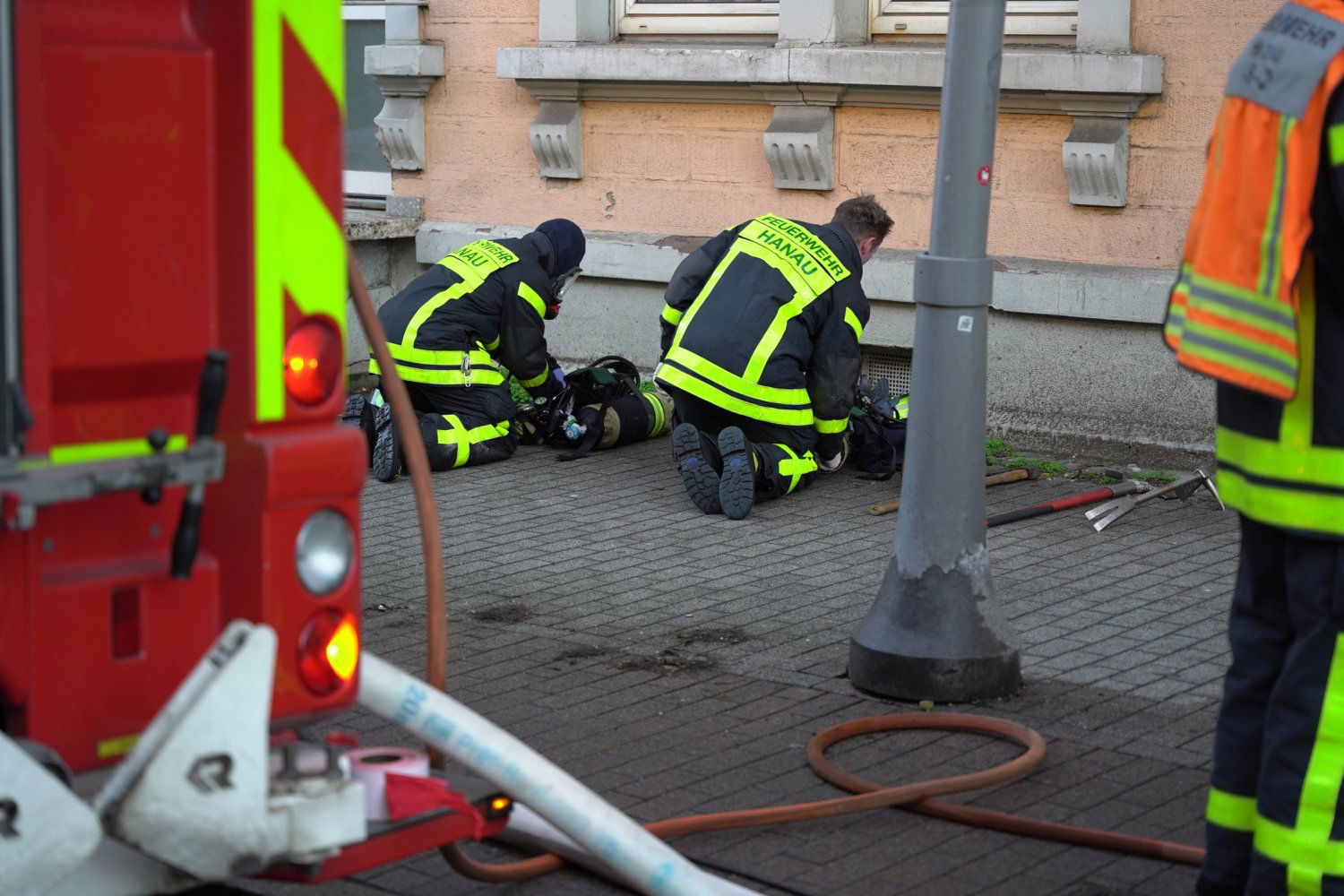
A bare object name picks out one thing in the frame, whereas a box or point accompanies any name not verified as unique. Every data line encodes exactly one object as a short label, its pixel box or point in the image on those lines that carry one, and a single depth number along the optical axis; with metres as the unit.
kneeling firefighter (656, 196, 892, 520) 7.71
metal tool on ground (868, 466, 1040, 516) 8.09
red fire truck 2.54
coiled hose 3.35
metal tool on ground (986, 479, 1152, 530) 7.32
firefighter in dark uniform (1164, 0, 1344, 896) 3.11
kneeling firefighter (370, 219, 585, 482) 8.54
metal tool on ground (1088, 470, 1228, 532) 7.32
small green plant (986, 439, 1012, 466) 8.78
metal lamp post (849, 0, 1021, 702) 5.01
